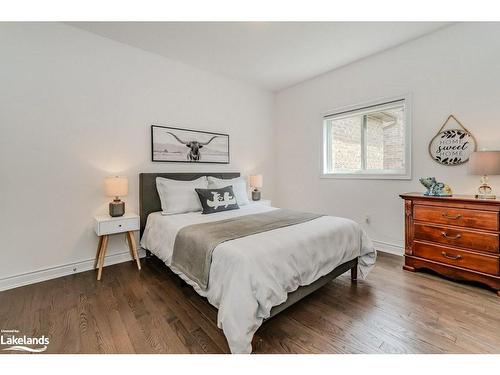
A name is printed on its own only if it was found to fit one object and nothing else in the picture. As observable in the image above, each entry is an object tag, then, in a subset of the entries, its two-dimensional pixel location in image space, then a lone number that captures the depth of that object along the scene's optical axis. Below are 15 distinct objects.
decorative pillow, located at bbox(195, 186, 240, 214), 2.88
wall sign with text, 2.56
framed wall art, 3.24
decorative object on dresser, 2.50
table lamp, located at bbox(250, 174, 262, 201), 4.11
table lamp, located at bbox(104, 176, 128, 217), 2.64
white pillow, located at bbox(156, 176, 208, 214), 2.91
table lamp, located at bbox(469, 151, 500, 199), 2.14
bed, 1.42
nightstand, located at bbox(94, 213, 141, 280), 2.51
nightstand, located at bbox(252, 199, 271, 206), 3.94
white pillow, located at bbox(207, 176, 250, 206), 3.35
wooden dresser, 2.14
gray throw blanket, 1.77
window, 3.14
